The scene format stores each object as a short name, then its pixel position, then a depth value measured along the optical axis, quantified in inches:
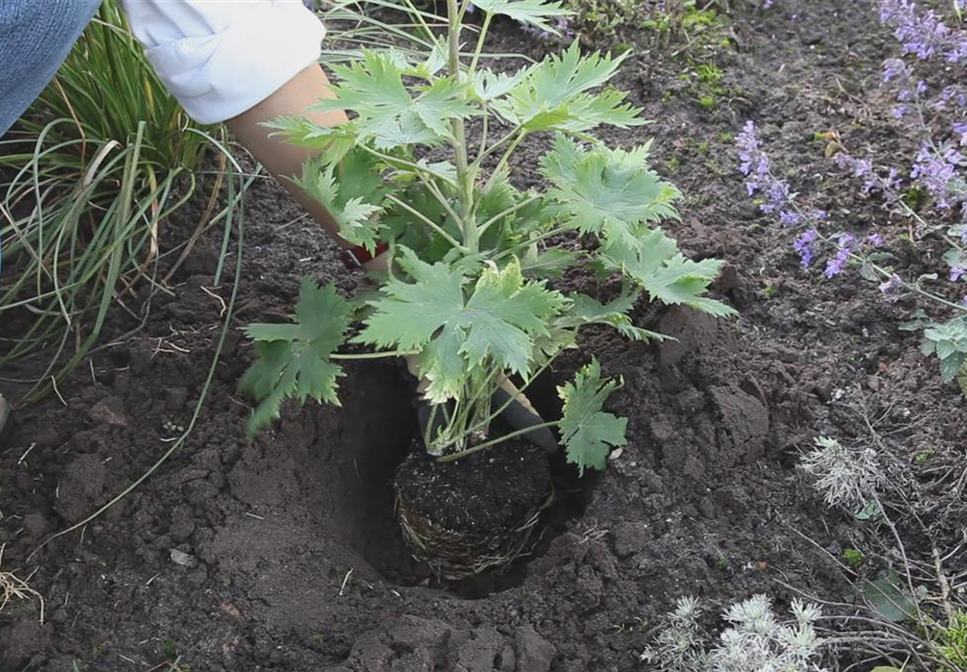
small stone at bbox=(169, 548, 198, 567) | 68.9
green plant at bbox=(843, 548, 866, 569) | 64.7
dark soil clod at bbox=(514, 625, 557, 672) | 61.5
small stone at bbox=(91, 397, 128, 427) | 76.3
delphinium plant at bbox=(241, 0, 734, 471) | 55.4
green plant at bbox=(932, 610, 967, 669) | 56.8
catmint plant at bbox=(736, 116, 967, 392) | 75.5
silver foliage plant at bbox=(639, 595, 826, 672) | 54.6
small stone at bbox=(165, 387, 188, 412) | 77.5
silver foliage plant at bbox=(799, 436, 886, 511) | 64.7
